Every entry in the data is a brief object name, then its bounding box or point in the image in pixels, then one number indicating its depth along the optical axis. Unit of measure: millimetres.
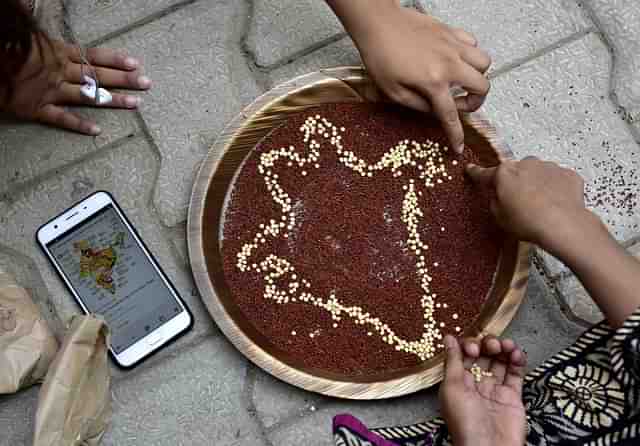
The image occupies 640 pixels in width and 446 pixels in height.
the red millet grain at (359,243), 1090
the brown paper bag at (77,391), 1003
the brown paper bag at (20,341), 1052
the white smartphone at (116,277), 1138
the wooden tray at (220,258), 1077
